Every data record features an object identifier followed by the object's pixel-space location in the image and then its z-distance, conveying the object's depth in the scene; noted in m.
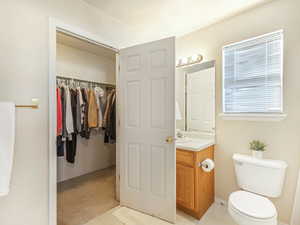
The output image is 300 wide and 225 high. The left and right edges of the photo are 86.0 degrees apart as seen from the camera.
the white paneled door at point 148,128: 1.78
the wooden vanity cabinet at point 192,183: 1.82
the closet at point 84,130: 2.21
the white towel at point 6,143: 1.14
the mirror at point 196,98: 2.24
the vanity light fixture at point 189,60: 2.28
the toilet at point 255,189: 1.29
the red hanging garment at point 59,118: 2.14
